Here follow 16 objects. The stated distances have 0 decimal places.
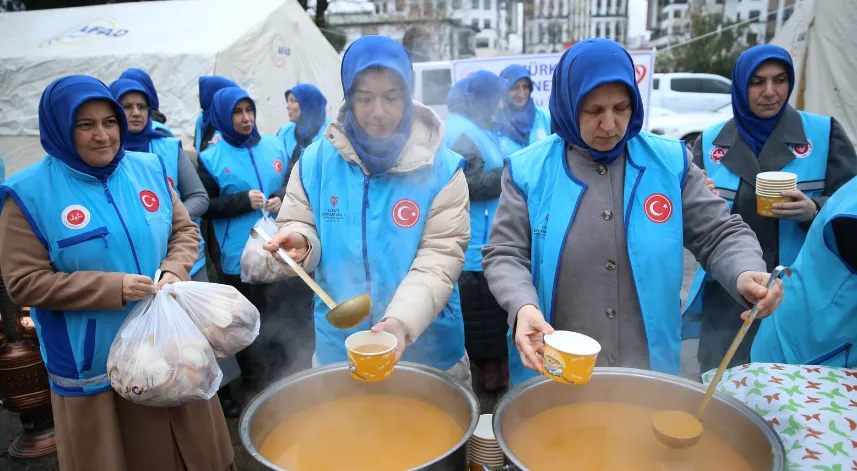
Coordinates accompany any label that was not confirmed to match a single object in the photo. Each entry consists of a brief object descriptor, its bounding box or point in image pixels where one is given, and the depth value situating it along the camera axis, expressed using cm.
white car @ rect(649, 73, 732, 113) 1442
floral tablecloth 126
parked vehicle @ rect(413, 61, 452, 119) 1106
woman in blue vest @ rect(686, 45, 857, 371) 266
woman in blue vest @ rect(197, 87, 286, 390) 369
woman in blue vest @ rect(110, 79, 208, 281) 342
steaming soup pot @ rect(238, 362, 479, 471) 139
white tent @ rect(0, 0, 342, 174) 851
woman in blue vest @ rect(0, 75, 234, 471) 202
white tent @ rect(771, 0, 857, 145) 760
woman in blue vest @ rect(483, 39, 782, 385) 167
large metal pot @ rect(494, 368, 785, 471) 126
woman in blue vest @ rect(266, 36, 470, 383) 190
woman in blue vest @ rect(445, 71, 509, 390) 343
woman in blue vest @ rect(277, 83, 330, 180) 499
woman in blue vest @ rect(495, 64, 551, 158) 418
